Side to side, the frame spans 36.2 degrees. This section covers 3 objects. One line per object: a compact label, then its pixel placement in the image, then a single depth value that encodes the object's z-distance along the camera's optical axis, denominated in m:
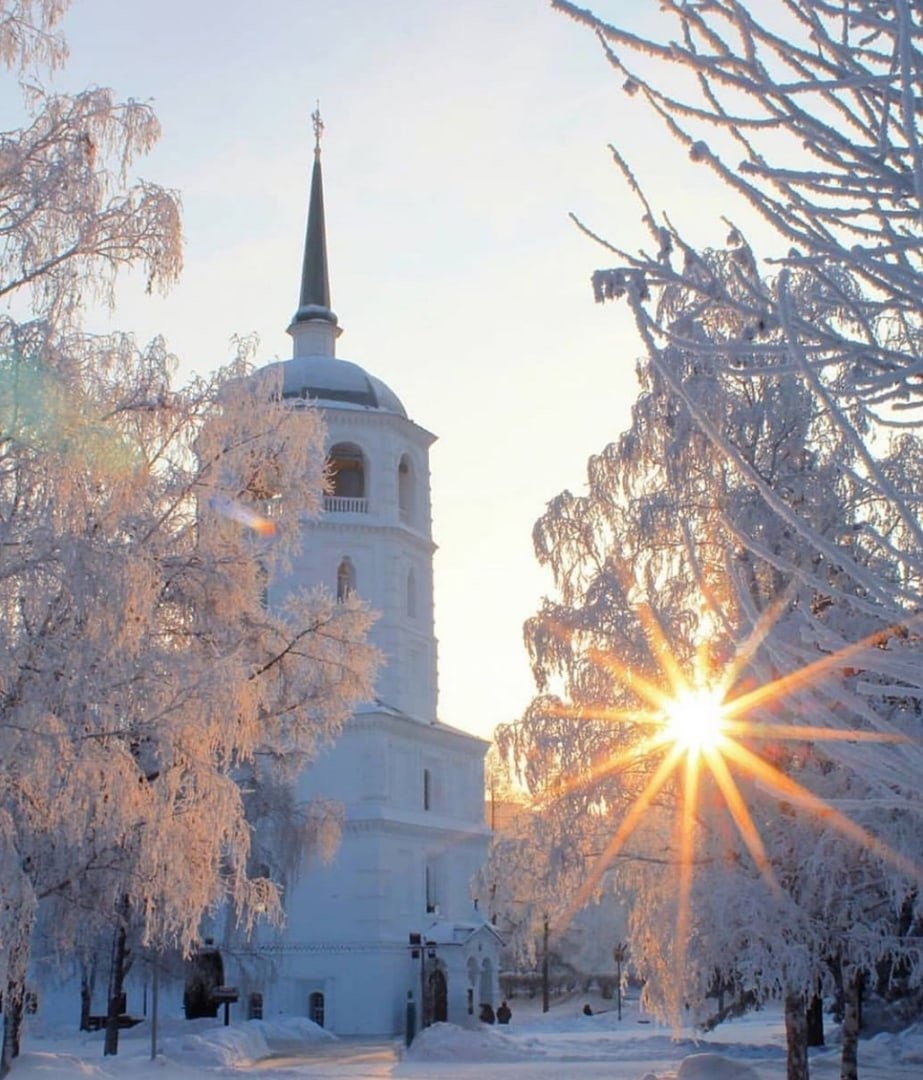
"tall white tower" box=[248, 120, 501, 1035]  36.84
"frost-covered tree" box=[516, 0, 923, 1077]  3.22
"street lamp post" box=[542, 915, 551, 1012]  48.67
